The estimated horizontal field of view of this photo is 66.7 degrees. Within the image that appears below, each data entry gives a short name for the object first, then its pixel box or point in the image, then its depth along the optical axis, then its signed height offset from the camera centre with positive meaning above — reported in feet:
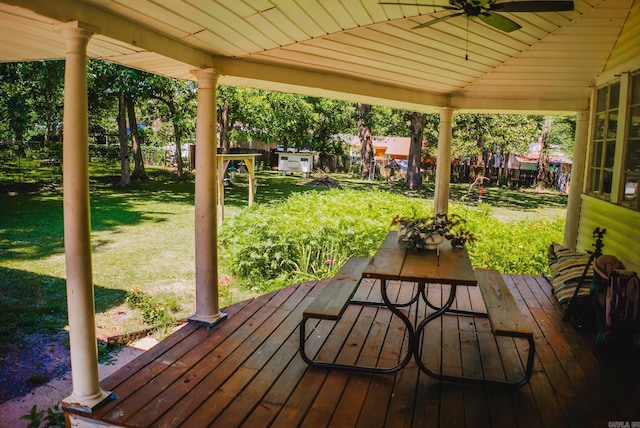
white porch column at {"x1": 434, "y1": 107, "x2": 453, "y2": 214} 21.20 -0.26
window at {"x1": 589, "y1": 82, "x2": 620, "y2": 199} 17.30 +0.74
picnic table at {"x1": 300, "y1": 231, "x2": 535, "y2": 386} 10.50 -3.40
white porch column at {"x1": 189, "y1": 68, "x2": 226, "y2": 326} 13.35 -1.45
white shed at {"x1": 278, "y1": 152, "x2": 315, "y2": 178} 85.46 -1.57
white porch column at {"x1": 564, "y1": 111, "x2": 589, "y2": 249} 20.84 -0.92
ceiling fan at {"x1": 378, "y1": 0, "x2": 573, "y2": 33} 9.86 +3.14
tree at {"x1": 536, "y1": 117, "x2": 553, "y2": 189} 83.65 -0.05
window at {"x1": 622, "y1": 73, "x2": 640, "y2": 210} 14.97 +0.34
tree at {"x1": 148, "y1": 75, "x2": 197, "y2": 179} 53.41 +5.92
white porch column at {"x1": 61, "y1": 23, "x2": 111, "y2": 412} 8.71 -1.48
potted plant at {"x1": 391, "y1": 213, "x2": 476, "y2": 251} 13.55 -2.15
